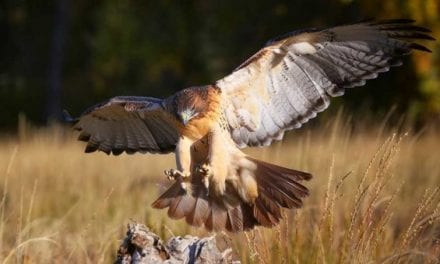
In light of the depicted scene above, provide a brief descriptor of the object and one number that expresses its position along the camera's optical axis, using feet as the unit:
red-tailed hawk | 37.96
